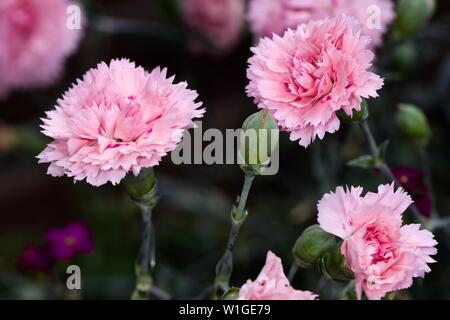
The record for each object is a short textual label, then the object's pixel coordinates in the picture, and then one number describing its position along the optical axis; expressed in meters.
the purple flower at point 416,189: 0.51
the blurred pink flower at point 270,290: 0.44
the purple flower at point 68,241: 0.54
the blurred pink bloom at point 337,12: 0.52
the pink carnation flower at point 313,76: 0.45
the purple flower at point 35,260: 0.55
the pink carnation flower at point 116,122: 0.45
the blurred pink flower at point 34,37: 0.59
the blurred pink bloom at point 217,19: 0.64
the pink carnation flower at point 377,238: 0.44
